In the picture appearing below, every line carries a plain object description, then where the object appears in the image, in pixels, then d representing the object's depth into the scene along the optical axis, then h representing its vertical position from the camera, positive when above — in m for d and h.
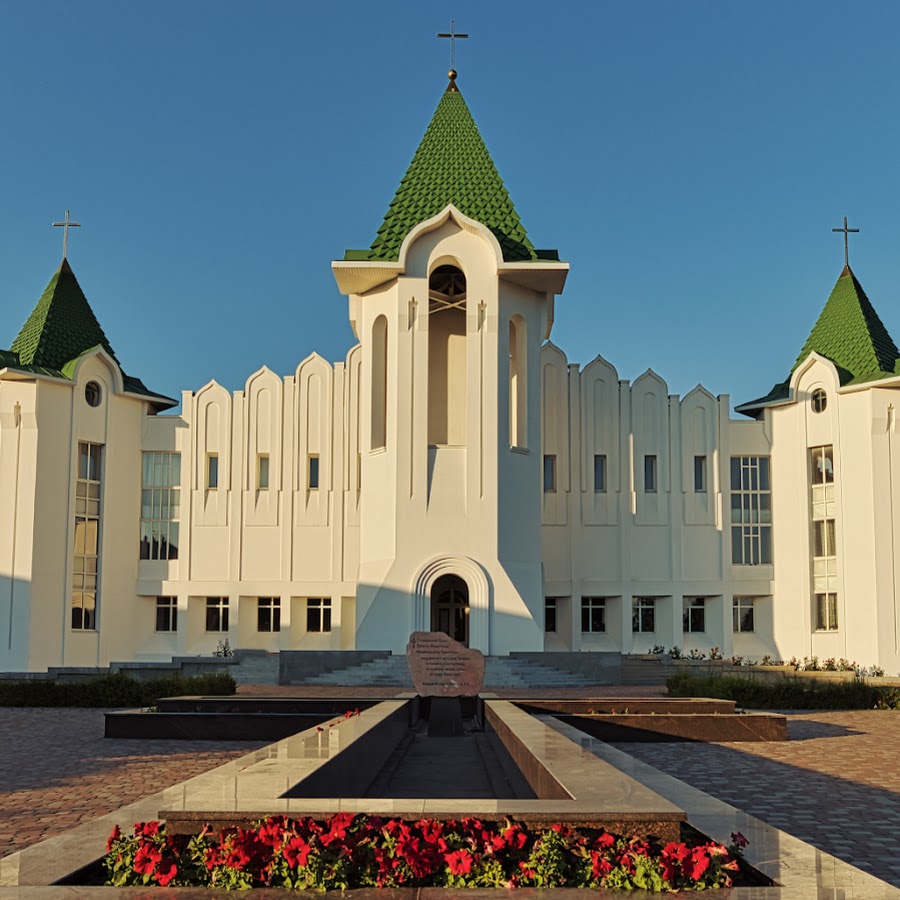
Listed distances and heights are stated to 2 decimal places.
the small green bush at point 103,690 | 22.81 -1.86
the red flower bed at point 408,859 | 4.93 -1.14
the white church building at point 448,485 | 31.70 +3.34
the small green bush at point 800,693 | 22.06 -1.81
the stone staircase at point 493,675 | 28.14 -1.90
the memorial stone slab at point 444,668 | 18.48 -1.13
